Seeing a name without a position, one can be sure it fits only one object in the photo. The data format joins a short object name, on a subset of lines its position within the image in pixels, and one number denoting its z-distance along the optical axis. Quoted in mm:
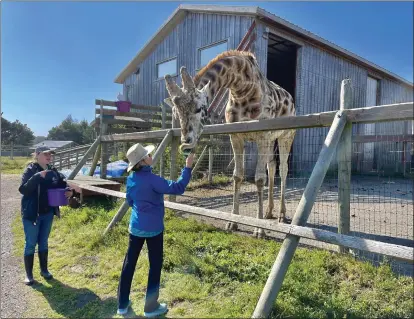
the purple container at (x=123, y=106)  11250
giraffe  3664
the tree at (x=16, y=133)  55362
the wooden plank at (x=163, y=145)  5244
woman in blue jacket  3018
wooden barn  11695
